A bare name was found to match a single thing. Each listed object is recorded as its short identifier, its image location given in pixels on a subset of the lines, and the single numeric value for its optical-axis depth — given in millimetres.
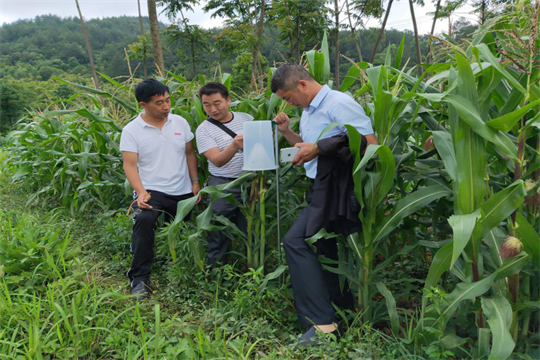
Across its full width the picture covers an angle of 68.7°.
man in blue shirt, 1999
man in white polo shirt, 2643
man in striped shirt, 2551
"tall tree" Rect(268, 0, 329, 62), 18509
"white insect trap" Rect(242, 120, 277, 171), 2256
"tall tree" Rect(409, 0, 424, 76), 16266
